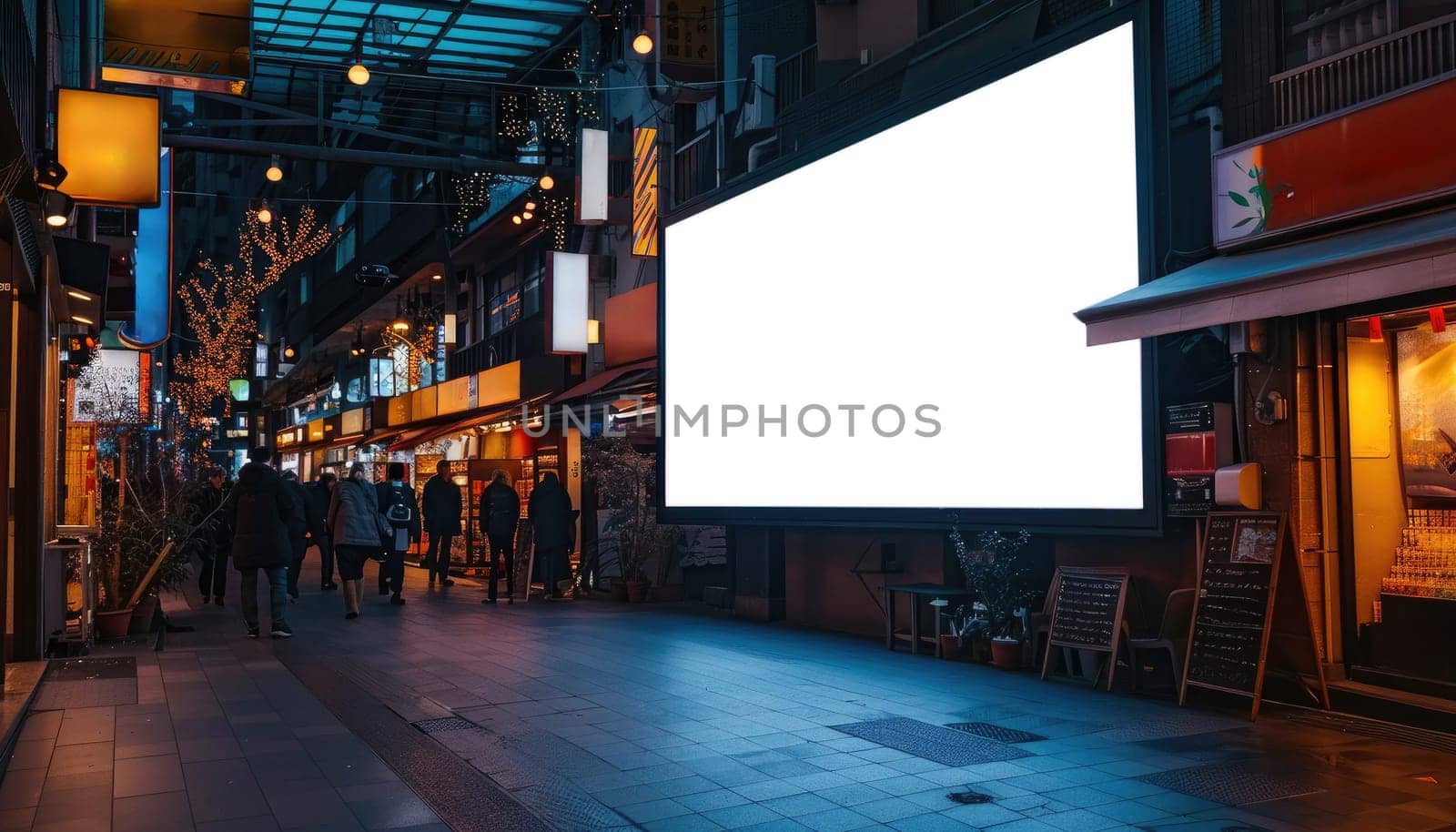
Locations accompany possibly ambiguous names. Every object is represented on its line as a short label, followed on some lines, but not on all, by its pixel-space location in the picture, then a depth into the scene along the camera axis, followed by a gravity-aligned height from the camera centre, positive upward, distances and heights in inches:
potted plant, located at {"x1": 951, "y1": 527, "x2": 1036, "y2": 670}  422.6 -42.6
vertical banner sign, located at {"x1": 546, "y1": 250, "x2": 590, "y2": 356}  842.8 +115.4
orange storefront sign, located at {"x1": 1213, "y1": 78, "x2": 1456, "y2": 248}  294.2 +76.5
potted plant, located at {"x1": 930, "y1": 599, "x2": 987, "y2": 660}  439.5 -59.4
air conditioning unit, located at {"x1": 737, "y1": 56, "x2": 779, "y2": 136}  650.8 +200.0
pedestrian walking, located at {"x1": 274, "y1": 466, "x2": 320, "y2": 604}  558.3 -26.4
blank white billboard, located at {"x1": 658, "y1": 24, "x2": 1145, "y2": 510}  374.9 +56.6
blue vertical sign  653.3 +105.1
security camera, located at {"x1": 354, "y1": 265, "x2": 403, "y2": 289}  1131.9 +179.1
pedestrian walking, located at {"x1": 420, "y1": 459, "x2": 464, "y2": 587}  815.1 -26.6
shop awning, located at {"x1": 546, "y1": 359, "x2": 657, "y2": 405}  737.0 +54.7
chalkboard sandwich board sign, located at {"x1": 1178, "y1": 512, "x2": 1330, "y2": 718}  330.6 -39.5
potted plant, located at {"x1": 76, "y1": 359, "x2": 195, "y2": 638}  533.0 -22.9
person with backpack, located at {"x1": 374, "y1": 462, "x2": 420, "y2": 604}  700.0 -29.9
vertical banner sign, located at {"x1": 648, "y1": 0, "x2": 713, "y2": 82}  667.4 +233.1
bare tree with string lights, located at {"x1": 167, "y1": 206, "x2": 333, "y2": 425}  1264.8 +146.3
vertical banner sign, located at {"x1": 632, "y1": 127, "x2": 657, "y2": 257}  726.5 +168.7
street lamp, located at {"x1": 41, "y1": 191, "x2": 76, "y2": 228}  403.2 +86.8
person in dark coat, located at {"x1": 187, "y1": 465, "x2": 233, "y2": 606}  668.7 -37.8
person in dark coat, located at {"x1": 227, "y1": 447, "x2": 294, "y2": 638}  532.4 -27.1
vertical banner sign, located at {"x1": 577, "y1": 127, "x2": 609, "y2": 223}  778.2 +185.0
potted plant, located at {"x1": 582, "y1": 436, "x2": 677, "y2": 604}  697.6 -23.9
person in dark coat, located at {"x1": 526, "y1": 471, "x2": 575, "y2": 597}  696.4 -29.7
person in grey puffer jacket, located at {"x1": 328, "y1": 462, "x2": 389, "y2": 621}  612.7 -28.7
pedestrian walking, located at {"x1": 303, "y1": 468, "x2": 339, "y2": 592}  787.4 -34.8
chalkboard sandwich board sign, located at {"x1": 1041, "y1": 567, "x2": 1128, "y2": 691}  376.2 -44.7
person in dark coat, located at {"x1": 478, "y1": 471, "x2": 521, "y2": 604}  709.9 -27.9
